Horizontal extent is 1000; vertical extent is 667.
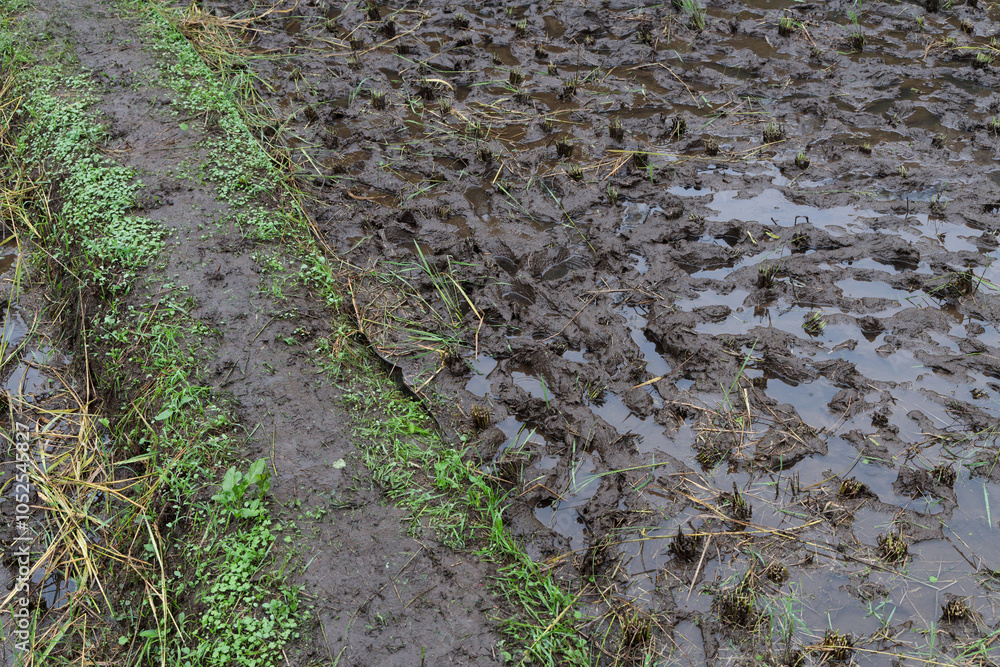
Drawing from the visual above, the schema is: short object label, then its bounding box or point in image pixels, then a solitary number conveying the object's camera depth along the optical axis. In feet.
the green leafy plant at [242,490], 9.14
